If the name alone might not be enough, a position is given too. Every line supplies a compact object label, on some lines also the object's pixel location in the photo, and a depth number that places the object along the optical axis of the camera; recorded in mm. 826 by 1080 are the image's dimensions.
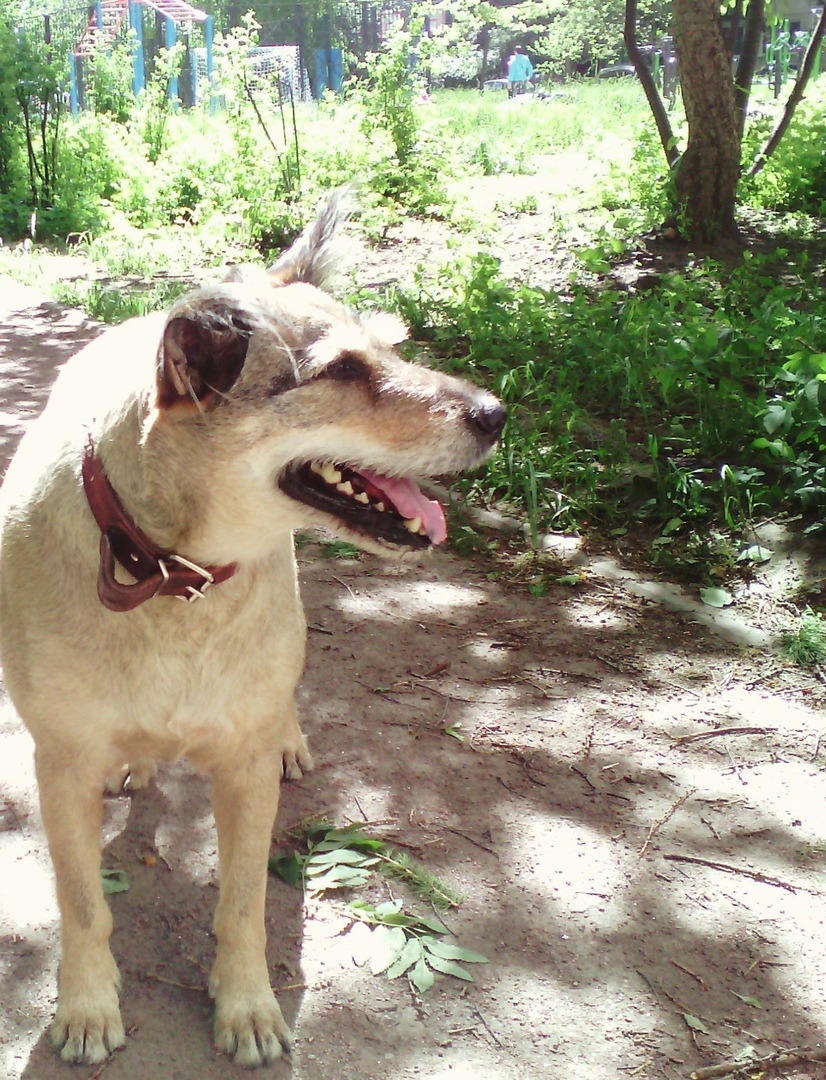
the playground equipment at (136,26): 19391
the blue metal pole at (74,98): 16750
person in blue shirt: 27089
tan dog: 1976
